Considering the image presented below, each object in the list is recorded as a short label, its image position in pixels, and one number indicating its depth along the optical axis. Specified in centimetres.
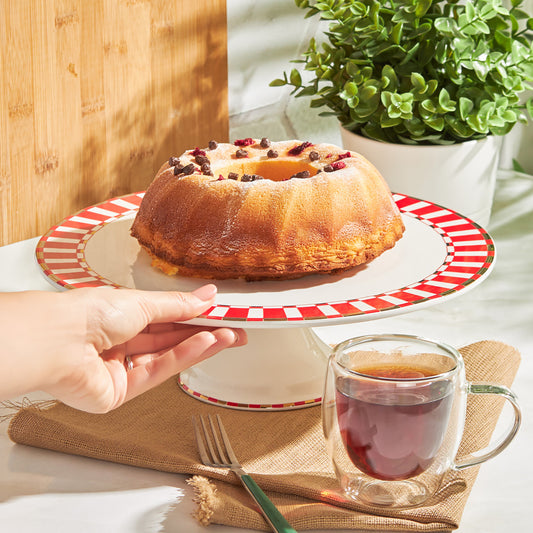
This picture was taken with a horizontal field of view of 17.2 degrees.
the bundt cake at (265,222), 127
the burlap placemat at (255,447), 118
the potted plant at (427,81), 157
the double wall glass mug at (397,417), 116
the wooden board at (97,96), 156
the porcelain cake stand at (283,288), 123
